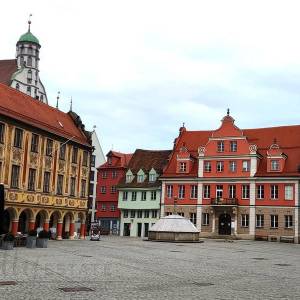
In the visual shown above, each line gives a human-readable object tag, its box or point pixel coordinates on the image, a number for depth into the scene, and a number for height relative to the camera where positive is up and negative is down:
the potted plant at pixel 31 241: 27.87 -2.33
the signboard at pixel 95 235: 43.21 -2.71
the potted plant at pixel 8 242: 25.57 -2.26
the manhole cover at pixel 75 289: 11.39 -2.26
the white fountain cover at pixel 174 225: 41.48 -1.32
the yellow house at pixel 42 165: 35.49 +3.83
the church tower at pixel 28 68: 86.51 +29.27
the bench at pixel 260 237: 53.26 -2.75
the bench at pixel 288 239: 51.99 -2.78
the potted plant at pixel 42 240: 28.83 -2.31
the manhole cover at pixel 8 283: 12.25 -2.28
